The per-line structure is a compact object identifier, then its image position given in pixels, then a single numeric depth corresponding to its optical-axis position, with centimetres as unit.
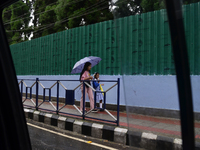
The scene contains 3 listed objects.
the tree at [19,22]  2085
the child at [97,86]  614
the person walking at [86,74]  654
